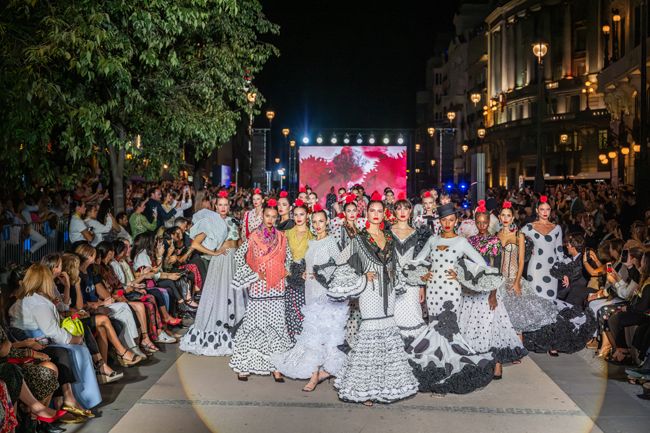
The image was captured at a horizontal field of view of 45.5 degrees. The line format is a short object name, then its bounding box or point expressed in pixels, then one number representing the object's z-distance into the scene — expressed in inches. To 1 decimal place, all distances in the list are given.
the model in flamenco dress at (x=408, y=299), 345.1
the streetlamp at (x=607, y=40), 1405.8
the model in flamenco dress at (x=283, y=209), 485.0
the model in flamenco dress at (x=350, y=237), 363.6
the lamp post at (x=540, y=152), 1111.3
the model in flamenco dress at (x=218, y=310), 422.9
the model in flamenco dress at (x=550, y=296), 428.8
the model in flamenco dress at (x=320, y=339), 344.8
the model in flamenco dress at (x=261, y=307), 365.1
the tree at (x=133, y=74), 444.8
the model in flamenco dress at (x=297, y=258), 401.4
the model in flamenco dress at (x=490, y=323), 362.3
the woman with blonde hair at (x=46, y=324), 308.1
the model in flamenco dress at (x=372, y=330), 315.6
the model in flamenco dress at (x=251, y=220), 467.2
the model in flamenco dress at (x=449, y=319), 333.7
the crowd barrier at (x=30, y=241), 499.5
